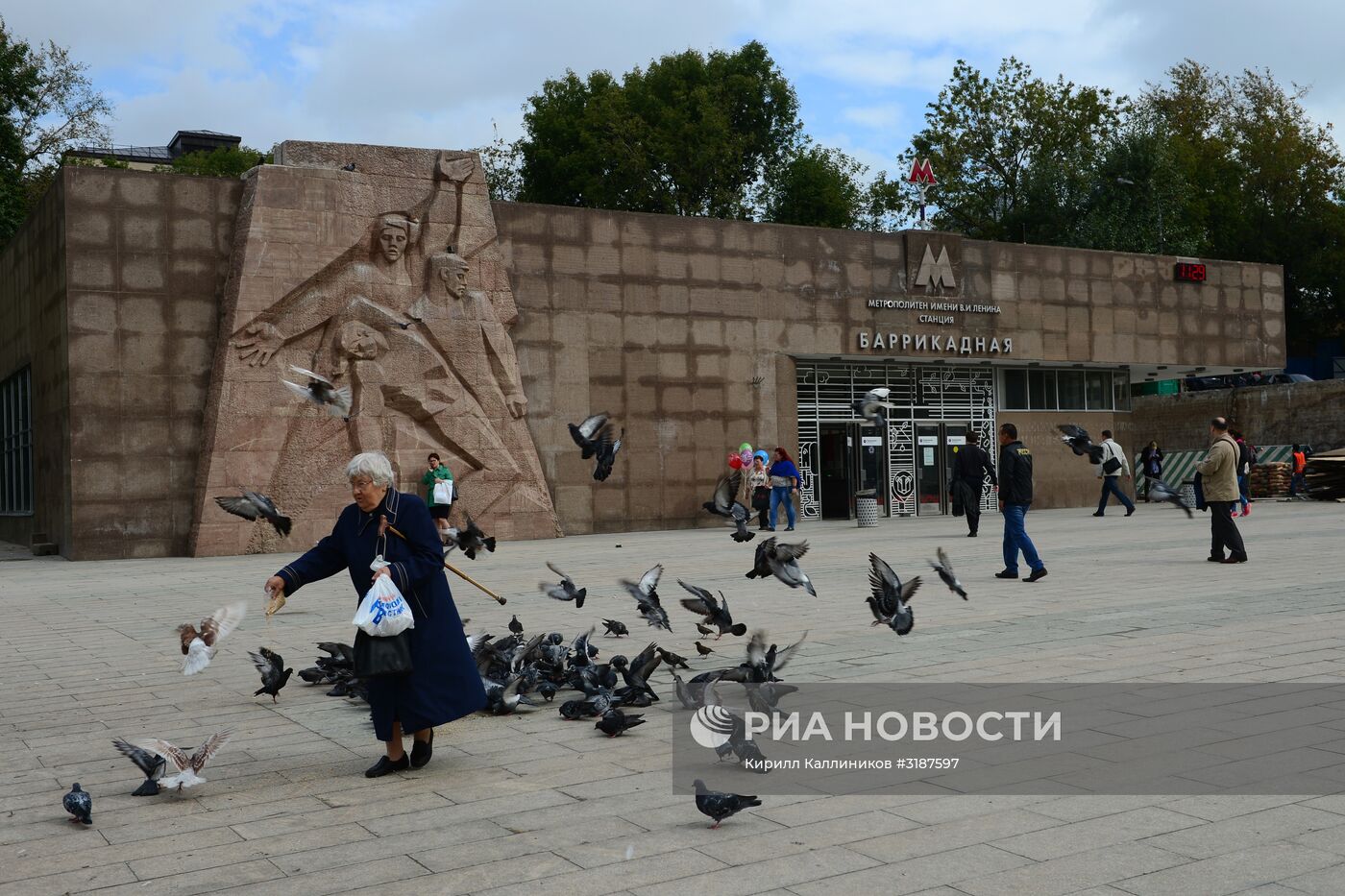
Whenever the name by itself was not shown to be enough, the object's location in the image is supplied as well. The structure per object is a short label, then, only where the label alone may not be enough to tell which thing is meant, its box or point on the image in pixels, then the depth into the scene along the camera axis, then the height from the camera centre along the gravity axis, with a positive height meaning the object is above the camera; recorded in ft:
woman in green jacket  63.57 -1.11
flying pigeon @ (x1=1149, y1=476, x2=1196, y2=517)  39.93 -1.57
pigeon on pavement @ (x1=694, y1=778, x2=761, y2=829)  15.52 -4.25
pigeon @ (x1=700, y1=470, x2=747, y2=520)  36.76 -1.36
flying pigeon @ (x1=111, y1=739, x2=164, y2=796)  18.40 -4.32
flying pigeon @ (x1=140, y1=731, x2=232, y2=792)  18.25 -4.27
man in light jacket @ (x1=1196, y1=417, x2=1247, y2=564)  48.24 -1.94
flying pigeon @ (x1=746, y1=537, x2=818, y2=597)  27.20 -2.38
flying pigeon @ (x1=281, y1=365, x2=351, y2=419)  35.53 +1.89
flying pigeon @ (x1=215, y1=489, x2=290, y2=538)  31.91 -1.18
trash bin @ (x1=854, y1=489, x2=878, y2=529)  85.25 -3.78
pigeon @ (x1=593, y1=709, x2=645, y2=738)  21.34 -4.46
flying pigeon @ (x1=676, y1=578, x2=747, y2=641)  25.86 -3.24
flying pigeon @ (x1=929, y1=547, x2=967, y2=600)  28.71 -2.87
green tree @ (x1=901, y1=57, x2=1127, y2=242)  159.84 +38.80
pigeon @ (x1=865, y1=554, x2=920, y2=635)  26.09 -3.07
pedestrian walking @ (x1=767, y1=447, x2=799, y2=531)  79.92 -1.59
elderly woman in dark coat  19.20 -2.18
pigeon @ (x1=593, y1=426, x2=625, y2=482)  40.50 +0.05
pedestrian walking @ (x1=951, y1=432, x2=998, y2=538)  62.18 -1.02
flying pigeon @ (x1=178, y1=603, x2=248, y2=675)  19.35 -2.58
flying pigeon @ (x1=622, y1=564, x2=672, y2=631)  27.07 -3.10
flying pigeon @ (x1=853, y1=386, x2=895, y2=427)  35.18 +1.25
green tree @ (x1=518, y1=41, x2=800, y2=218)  151.94 +38.74
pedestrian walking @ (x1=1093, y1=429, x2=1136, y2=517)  83.60 -2.75
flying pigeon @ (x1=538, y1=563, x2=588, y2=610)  29.68 -3.15
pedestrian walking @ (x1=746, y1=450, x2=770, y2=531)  79.46 -2.25
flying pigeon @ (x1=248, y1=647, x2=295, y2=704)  25.20 -4.10
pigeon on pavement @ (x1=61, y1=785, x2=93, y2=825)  16.63 -4.38
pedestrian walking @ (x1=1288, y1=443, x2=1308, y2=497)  106.11 -2.39
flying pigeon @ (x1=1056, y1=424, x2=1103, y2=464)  37.42 +0.11
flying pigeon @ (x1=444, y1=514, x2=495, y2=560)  33.06 -2.11
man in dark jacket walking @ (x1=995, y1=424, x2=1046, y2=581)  44.80 -1.85
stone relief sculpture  70.59 +5.81
